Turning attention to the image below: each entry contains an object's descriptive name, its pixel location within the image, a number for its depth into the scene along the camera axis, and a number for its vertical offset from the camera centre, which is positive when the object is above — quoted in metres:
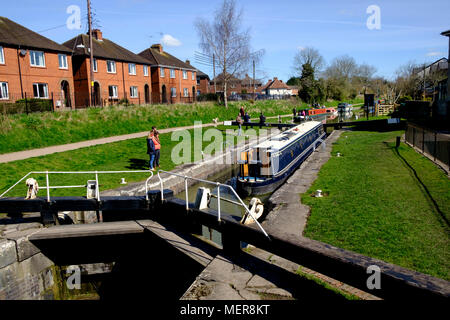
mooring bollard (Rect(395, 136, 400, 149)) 16.57 -1.59
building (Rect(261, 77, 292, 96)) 93.94 +7.01
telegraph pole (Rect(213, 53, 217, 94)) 37.03 +5.58
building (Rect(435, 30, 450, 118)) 24.28 +0.15
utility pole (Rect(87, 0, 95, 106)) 24.79 +6.67
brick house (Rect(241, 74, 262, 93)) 77.78 +7.45
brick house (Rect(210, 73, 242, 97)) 37.25 +5.35
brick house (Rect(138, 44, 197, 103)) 40.84 +5.26
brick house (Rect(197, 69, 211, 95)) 61.34 +5.91
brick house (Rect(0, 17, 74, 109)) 24.08 +4.28
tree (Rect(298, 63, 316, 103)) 59.78 +4.95
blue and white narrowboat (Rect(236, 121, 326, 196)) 12.16 -1.96
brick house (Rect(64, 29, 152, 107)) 30.69 +4.66
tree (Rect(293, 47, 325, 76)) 62.50 +9.53
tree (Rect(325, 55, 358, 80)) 79.81 +10.23
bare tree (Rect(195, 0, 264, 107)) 36.12 +6.57
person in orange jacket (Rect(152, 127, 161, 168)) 12.19 -0.91
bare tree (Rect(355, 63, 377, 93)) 88.69 +9.15
